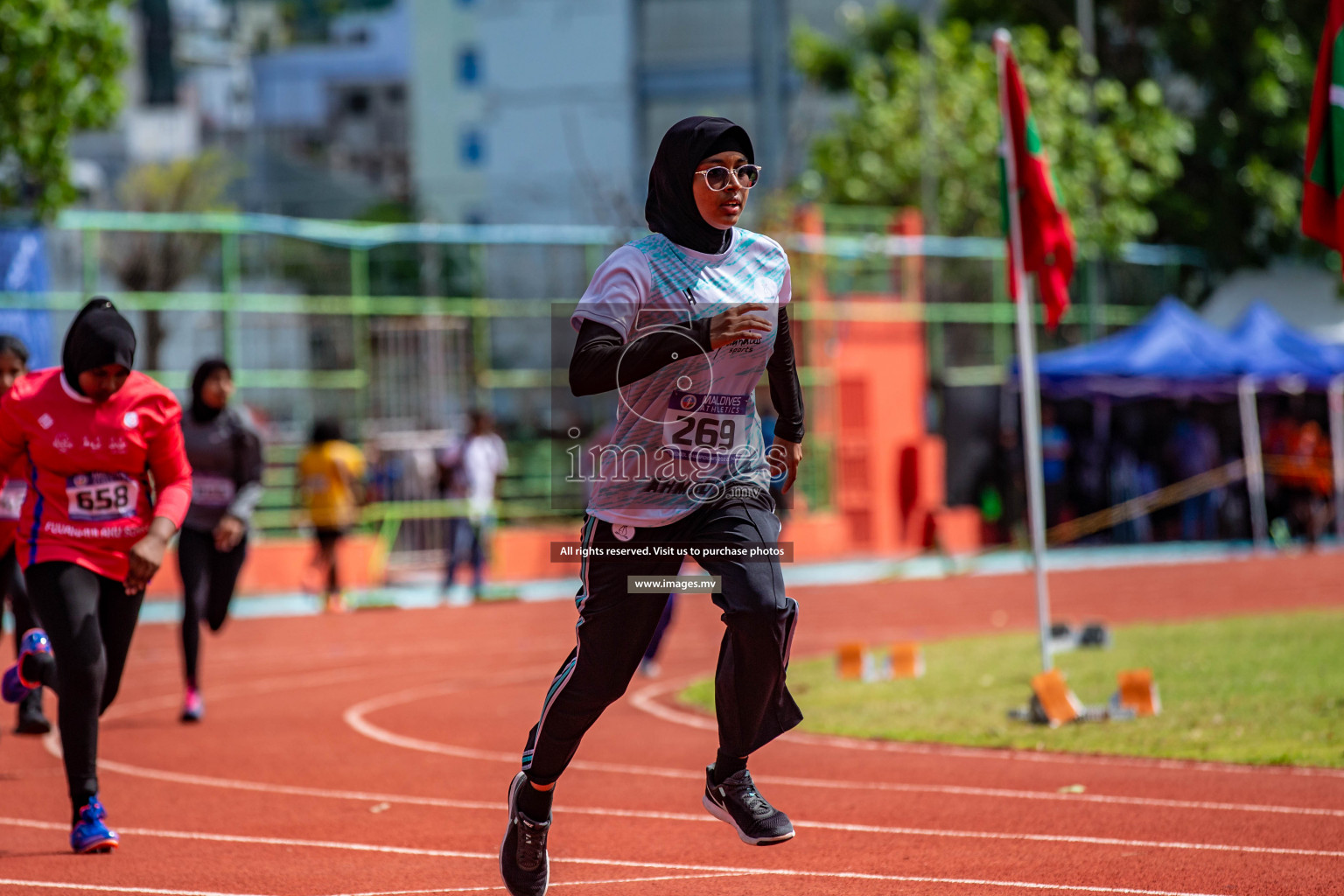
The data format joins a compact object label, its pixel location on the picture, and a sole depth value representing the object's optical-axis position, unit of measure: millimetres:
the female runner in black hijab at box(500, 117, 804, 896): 5035
